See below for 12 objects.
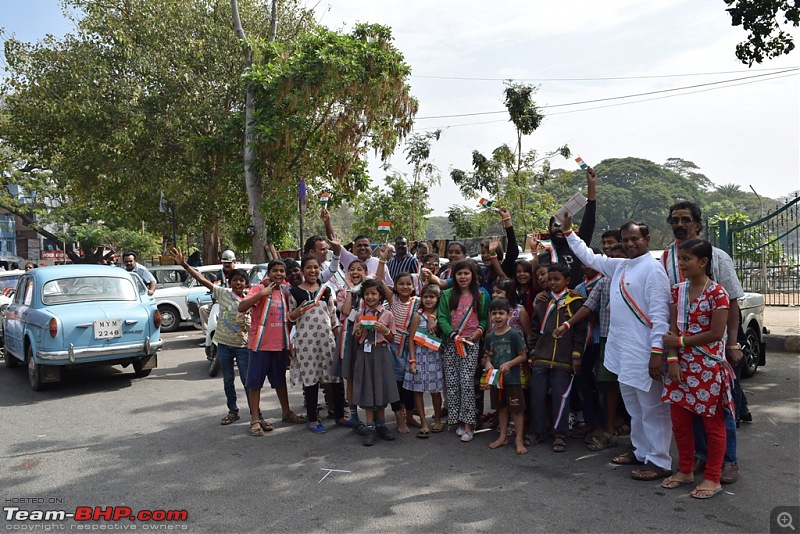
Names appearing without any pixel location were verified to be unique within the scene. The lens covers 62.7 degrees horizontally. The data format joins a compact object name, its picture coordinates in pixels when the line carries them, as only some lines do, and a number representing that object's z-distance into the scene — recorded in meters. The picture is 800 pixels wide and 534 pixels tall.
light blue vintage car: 8.36
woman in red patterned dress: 4.38
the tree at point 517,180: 20.23
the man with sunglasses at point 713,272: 4.82
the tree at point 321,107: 15.69
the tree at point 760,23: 8.77
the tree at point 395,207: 25.84
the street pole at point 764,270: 15.22
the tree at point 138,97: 19.08
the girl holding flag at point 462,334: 6.00
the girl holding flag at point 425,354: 6.11
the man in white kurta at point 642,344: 4.76
